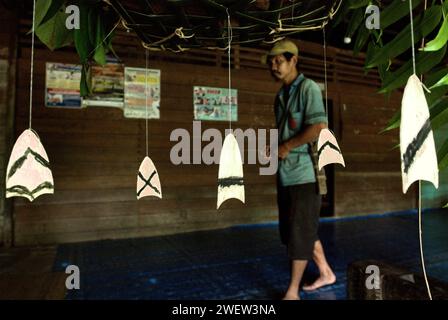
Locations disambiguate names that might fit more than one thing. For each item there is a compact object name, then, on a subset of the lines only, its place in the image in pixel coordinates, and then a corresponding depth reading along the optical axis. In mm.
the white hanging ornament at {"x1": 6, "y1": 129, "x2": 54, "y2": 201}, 427
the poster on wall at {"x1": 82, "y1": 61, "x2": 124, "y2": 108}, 4066
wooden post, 3691
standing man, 2076
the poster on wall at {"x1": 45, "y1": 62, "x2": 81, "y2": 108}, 3842
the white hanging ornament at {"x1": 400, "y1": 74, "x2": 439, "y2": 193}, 325
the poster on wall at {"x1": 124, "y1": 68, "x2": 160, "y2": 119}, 4227
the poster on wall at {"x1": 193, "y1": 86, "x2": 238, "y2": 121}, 4648
